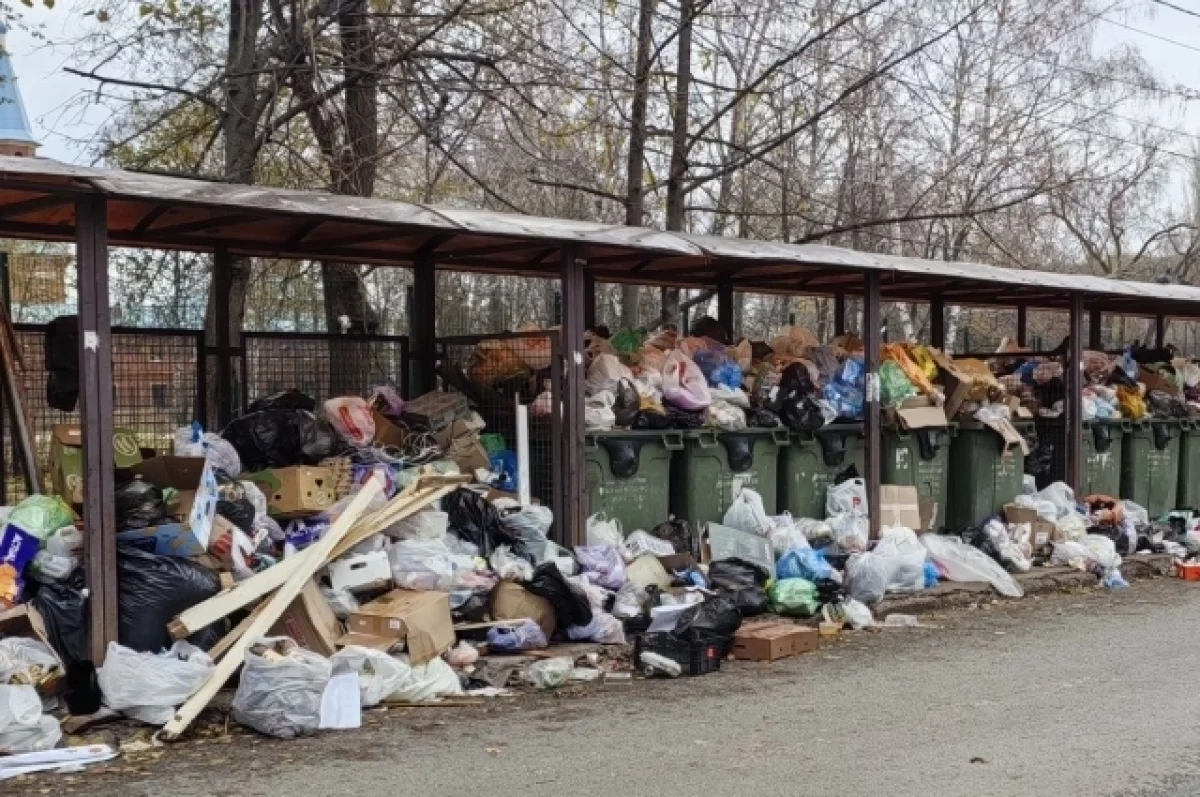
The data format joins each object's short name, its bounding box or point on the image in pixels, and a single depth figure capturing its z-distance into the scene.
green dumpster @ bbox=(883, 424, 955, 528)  10.18
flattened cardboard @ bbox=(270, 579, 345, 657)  6.25
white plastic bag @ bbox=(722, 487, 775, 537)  8.84
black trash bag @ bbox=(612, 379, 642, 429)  8.56
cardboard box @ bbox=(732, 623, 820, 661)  7.19
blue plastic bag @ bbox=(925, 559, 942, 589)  9.22
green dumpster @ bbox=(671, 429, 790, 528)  8.90
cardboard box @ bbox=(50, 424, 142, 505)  6.43
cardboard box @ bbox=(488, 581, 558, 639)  7.06
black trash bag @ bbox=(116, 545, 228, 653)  5.94
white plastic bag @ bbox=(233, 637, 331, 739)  5.53
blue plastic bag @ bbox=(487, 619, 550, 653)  6.88
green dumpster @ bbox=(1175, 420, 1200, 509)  12.99
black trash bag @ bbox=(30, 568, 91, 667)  5.86
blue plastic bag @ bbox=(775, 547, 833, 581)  8.40
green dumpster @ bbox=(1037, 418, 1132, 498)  11.68
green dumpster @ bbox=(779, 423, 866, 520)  9.55
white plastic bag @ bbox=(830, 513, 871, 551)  9.20
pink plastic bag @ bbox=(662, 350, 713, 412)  8.93
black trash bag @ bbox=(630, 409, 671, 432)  8.65
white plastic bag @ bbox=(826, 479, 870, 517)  9.54
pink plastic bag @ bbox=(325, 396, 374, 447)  7.75
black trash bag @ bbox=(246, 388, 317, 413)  8.02
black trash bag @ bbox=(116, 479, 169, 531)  6.14
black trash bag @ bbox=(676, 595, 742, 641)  7.10
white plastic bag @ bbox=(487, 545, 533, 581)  7.20
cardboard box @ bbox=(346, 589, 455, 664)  6.27
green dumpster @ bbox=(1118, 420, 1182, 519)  12.41
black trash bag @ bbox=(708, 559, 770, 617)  8.12
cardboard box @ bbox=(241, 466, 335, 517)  6.95
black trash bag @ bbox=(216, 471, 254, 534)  6.67
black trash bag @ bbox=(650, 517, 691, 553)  8.56
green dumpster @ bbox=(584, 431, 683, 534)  8.33
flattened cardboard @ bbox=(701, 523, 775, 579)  8.55
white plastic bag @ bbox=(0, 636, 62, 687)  5.39
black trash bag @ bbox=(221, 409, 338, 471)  7.30
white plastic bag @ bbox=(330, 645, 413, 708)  5.99
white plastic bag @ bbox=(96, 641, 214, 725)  5.55
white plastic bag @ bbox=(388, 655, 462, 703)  6.15
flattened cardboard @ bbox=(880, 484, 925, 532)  9.90
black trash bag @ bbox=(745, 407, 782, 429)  9.34
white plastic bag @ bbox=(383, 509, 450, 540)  7.05
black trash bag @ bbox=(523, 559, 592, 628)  7.11
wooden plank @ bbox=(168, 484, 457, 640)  5.86
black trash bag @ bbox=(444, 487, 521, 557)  7.42
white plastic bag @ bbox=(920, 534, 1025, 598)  9.43
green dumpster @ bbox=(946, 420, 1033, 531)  10.65
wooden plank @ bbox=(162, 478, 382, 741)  5.45
